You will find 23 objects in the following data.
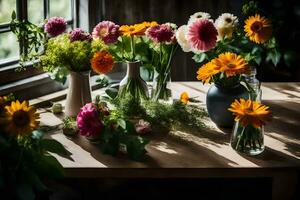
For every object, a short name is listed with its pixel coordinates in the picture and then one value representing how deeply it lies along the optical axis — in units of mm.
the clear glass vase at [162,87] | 2420
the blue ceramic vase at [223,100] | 2201
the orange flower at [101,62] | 2244
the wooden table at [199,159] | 1914
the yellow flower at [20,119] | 1560
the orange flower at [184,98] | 2471
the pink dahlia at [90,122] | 2014
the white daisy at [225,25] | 2412
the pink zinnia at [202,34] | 2229
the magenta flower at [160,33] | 2311
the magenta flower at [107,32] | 2342
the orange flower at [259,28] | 2410
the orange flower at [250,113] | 1904
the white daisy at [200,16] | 2379
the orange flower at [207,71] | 2125
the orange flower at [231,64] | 2092
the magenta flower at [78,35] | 2340
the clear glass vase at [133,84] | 2355
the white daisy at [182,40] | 2336
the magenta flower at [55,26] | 2379
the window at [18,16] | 2553
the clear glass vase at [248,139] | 2004
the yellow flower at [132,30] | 2381
